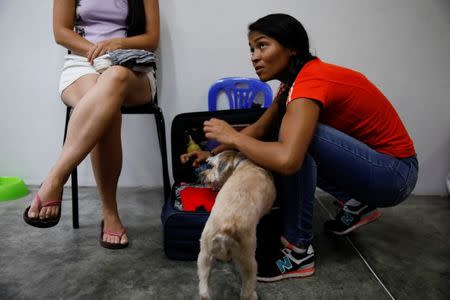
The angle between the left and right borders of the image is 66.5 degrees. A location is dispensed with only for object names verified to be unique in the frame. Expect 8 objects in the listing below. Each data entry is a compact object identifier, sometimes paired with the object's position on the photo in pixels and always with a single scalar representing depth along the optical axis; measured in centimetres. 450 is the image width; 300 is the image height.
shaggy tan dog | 108
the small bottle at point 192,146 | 193
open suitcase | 146
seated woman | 129
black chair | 178
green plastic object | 221
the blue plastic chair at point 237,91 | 228
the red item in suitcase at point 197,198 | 151
